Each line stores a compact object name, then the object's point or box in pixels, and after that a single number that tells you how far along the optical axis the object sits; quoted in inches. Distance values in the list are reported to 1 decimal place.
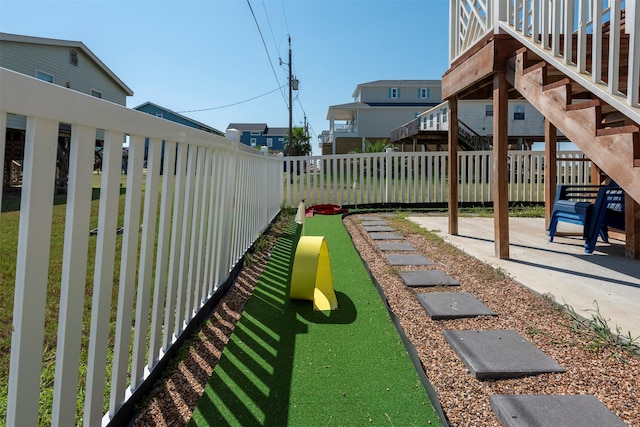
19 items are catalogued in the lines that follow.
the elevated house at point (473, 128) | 816.3
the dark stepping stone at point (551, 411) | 51.1
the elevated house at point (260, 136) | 1815.2
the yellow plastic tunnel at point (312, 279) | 100.2
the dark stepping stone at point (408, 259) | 141.3
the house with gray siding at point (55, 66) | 506.9
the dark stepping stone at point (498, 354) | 64.6
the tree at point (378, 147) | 768.3
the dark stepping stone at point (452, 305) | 90.3
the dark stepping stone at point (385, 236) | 192.5
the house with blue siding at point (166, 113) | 1174.3
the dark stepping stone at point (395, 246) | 165.0
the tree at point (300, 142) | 1389.0
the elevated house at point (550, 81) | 87.0
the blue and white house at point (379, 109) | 1235.9
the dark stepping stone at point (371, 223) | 238.5
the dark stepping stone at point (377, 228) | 217.4
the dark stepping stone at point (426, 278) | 115.1
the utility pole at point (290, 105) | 865.0
